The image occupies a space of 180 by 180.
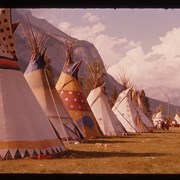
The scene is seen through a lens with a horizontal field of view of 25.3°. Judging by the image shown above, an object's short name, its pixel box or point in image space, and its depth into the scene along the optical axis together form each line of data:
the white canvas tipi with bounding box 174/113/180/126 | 82.04
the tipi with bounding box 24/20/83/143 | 17.14
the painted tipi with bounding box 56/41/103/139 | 22.11
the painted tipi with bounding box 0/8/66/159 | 10.71
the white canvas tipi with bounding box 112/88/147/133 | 35.59
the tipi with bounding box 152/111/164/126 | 66.47
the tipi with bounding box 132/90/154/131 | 43.92
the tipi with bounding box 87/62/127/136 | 26.46
